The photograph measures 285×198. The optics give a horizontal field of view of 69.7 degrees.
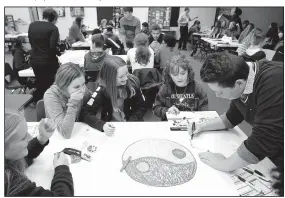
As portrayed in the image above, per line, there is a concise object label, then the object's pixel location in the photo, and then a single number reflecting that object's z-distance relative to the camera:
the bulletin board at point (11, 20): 7.09
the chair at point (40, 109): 1.56
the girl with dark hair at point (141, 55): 2.62
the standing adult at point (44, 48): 2.53
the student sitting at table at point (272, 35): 6.07
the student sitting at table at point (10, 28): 6.59
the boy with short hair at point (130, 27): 4.16
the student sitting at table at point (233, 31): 6.45
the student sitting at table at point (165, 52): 3.06
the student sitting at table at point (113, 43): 3.89
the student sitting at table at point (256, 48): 3.58
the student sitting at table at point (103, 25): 6.22
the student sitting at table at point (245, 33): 5.42
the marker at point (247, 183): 0.91
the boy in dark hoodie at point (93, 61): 2.68
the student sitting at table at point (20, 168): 0.79
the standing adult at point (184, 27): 7.65
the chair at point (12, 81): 2.57
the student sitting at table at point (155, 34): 4.29
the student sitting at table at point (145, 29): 4.92
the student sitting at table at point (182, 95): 1.80
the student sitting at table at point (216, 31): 6.88
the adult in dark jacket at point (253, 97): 0.87
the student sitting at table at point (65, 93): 1.33
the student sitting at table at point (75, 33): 4.60
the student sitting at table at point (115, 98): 1.58
